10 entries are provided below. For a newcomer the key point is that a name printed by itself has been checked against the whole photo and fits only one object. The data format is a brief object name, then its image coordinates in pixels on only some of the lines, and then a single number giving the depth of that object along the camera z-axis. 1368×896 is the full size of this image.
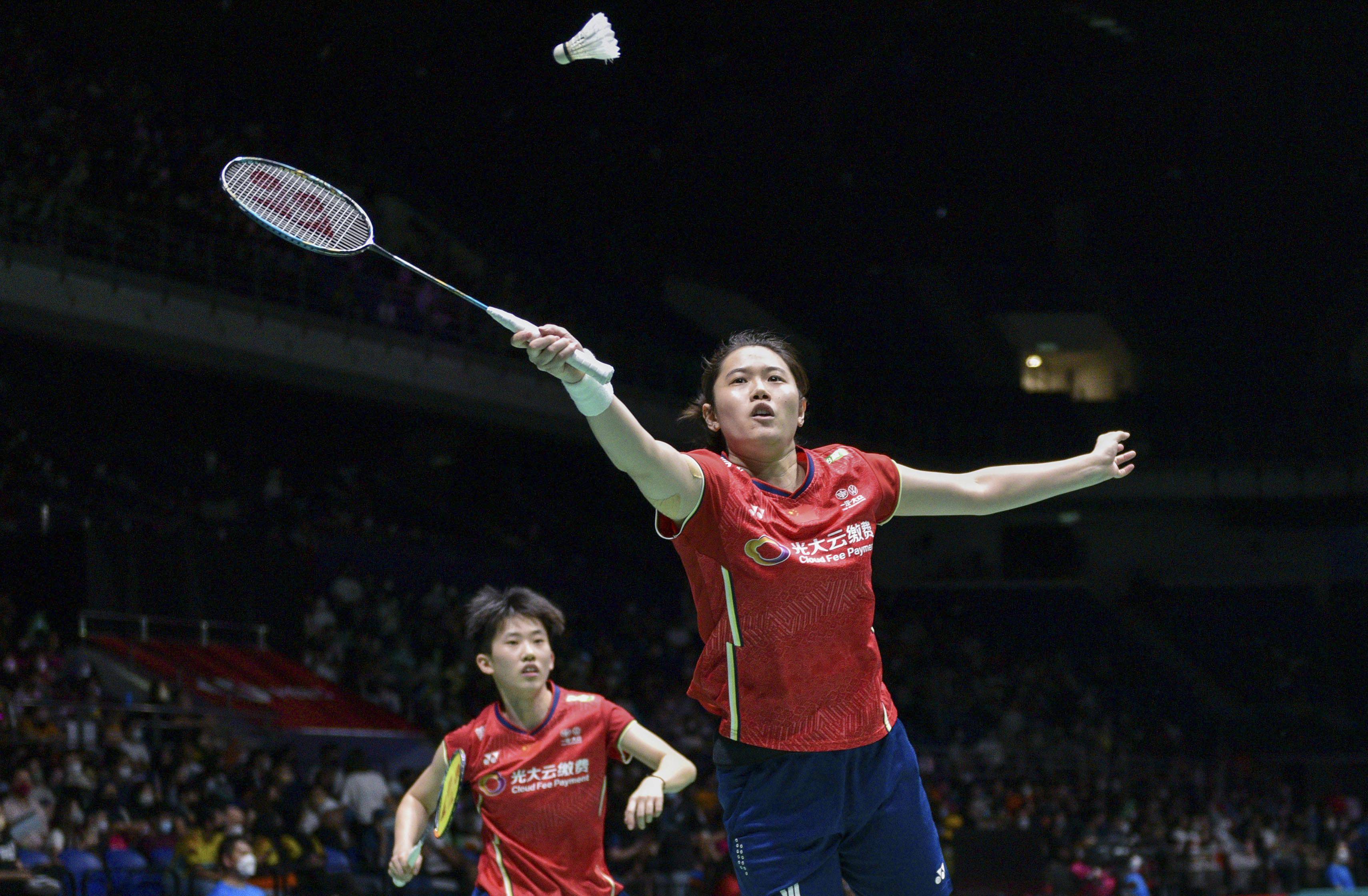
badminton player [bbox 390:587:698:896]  5.80
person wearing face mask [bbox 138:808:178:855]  11.63
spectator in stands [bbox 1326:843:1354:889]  16.61
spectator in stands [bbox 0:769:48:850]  11.11
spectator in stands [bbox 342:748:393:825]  13.52
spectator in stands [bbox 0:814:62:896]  8.92
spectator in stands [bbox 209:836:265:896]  9.91
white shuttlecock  4.76
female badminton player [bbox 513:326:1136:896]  3.68
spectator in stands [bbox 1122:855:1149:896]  14.13
